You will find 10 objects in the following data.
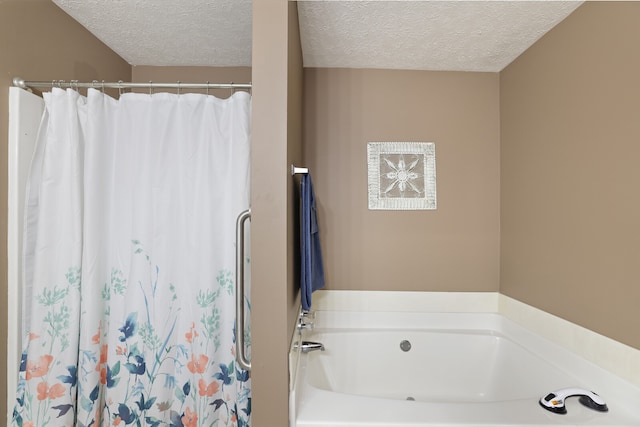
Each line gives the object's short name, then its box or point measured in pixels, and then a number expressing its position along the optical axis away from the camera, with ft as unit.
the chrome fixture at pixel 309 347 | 5.42
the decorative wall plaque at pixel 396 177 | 7.40
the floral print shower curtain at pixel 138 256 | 4.72
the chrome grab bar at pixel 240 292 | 4.16
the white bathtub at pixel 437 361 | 5.24
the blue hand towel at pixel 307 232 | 4.91
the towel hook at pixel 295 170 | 4.66
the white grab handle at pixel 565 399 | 4.12
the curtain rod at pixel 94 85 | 4.70
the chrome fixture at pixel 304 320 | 5.53
